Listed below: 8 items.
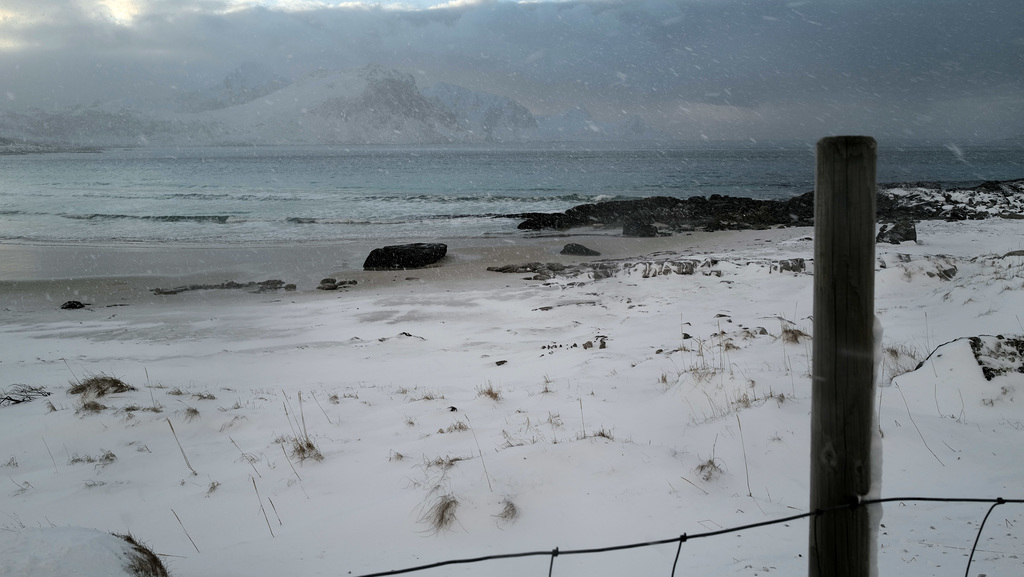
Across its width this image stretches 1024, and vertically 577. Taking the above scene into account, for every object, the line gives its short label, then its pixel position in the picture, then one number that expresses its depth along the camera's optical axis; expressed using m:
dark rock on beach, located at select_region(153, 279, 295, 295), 14.55
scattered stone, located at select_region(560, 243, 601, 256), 19.27
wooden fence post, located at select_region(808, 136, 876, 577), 1.97
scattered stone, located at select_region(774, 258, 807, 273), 11.97
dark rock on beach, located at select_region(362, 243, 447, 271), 17.39
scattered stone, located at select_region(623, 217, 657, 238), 22.53
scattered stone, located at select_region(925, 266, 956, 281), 9.82
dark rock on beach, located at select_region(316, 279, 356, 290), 14.74
